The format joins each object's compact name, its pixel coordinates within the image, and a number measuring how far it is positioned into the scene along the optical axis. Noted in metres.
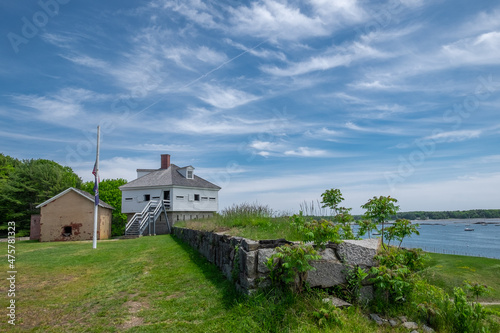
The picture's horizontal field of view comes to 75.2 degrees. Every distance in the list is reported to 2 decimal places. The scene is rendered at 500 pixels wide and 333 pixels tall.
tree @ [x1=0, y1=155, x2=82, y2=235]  34.03
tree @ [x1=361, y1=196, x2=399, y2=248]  6.29
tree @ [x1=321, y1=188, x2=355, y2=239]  6.65
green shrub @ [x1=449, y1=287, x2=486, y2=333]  4.57
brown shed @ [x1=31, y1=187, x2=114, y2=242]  23.81
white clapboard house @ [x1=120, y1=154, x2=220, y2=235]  29.41
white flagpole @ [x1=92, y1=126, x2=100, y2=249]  16.73
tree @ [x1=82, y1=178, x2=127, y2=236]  43.97
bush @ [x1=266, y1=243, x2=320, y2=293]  4.68
